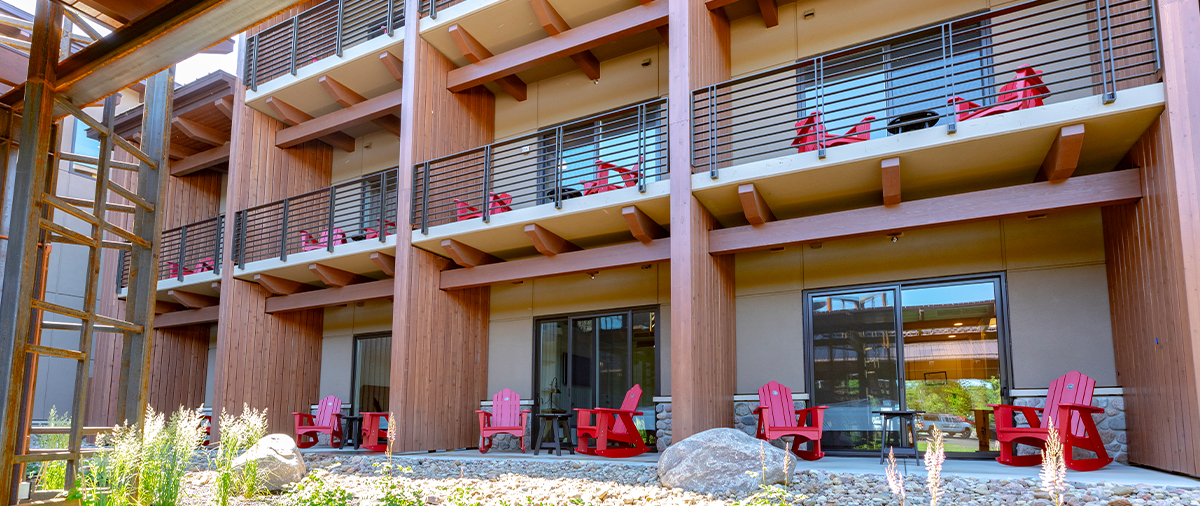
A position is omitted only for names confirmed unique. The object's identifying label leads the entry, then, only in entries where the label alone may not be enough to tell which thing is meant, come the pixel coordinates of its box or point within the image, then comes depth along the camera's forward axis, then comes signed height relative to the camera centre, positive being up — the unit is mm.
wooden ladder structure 3438 +571
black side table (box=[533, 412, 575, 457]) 8070 -807
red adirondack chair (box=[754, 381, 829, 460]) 7012 -462
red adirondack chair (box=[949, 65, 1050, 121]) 6152 +2328
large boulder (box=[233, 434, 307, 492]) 5719 -786
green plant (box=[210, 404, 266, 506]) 4668 -646
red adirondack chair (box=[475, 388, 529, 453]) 8805 -590
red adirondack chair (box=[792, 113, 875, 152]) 6818 +2211
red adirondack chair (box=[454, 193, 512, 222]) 8812 +1917
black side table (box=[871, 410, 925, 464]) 7205 -763
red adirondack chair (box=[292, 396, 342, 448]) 10102 -808
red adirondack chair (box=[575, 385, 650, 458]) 7793 -694
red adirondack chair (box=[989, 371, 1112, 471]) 5781 -449
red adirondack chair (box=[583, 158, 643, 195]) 7855 +2021
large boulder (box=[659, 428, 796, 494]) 5391 -718
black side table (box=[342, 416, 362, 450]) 11106 -1016
